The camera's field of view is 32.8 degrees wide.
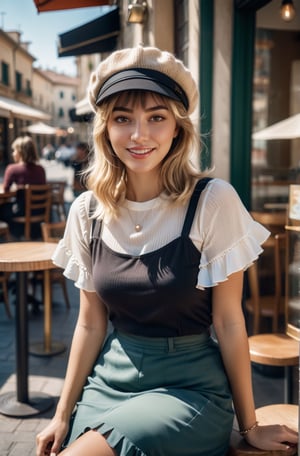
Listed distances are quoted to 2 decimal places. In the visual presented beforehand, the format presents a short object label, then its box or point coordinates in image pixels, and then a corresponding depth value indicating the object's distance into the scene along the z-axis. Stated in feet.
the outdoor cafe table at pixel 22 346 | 10.03
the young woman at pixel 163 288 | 4.93
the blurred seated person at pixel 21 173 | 23.12
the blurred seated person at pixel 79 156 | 33.02
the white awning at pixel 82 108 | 28.54
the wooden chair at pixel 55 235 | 13.78
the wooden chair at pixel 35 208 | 22.02
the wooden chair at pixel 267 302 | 10.52
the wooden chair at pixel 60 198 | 28.55
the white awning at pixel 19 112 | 28.37
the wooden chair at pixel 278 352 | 7.41
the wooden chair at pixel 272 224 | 13.21
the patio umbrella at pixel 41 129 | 57.67
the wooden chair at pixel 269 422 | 4.80
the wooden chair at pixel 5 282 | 16.16
